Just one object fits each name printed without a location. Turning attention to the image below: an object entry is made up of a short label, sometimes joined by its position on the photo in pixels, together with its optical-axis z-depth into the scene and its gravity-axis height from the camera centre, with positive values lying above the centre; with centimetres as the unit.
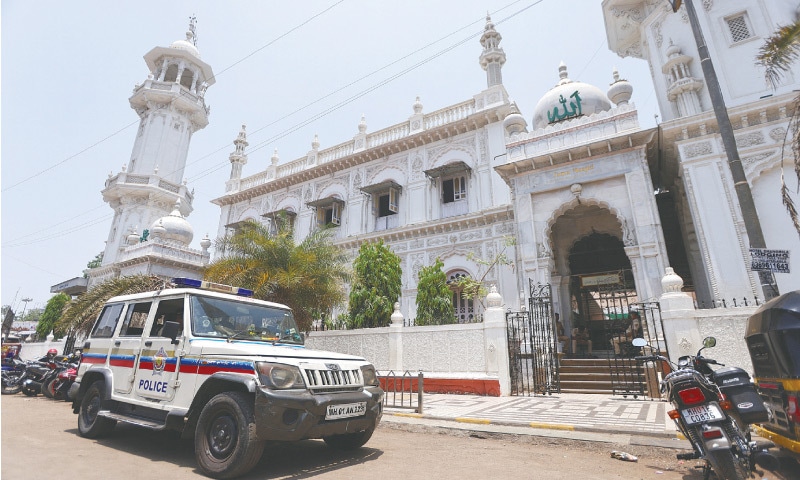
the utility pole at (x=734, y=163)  598 +314
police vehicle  330 -23
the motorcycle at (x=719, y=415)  288 -42
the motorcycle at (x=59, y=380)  946 -66
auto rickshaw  315 -1
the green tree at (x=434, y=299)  1170 +177
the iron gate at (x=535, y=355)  902 +10
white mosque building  1012 +609
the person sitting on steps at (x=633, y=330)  1005 +80
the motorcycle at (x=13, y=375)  1108 -67
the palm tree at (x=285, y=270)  1077 +241
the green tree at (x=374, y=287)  1174 +215
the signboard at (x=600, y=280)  1307 +271
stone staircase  875 -36
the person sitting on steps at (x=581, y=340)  1223 +62
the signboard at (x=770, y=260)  557 +143
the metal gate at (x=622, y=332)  821 +82
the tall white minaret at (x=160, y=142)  2520 +1452
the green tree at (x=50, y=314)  2386 +237
